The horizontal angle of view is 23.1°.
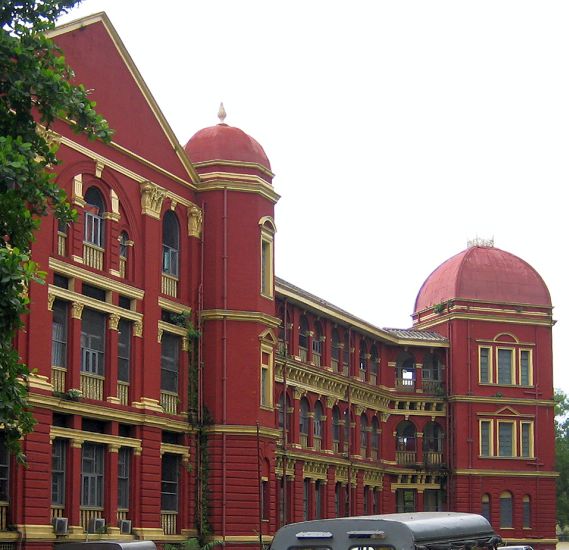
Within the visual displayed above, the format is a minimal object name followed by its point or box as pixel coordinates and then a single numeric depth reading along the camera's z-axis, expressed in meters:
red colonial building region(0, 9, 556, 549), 40.00
